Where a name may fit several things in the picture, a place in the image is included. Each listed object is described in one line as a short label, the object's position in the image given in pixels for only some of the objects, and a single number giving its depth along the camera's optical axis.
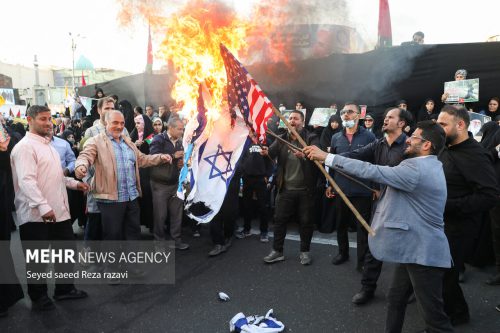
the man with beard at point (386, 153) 4.12
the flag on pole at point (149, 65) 12.33
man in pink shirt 3.85
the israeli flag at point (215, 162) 3.85
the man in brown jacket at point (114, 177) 4.58
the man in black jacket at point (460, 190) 3.35
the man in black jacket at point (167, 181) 5.72
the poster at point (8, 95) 17.39
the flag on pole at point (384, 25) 10.83
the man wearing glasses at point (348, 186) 4.84
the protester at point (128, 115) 8.95
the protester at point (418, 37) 8.88
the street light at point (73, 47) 41.41
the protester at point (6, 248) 3.96
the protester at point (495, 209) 4.63
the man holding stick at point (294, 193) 5.33
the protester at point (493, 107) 7.11
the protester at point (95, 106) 10.08
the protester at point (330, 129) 7.41
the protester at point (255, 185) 6.42
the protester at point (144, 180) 6.43
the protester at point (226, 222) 5.69
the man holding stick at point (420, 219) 2.86
